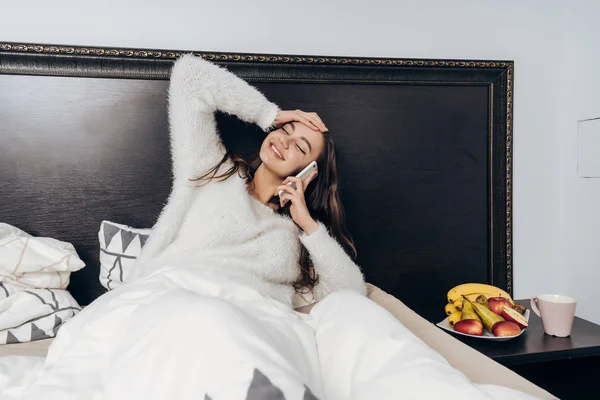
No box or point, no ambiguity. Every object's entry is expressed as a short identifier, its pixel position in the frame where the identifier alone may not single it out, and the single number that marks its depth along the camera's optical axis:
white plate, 1.58
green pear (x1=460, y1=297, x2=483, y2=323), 1.67
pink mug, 1.62
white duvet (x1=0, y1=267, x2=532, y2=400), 0.81
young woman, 1.59
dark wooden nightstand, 1.53
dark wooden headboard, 1.71
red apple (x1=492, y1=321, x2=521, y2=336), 1.57
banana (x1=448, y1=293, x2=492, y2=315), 1.75
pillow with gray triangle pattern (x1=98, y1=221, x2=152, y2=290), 1.66
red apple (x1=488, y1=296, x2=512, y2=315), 1.67
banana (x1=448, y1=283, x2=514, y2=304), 1.81
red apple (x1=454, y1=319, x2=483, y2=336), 1.59
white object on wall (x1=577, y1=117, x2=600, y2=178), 2.04
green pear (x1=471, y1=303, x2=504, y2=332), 1.62
